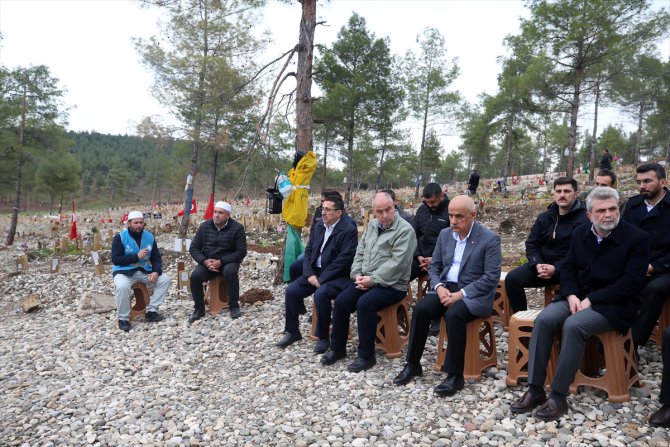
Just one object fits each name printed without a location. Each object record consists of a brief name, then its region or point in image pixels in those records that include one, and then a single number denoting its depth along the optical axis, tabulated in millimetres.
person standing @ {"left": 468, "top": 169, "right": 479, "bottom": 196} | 19328
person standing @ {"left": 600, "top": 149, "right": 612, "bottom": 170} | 17417
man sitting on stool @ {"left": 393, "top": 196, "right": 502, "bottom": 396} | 3477
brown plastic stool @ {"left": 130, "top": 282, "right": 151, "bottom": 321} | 6281
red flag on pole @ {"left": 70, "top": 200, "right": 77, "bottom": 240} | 12942
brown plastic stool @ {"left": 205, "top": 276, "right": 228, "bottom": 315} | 6083
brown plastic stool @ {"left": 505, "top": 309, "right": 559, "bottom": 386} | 3389
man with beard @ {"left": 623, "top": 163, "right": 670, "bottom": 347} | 3471
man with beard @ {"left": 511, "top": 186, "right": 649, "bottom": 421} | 3008
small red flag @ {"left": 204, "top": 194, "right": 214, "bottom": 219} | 9241
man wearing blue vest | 5973
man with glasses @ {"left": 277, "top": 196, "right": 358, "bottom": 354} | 4578
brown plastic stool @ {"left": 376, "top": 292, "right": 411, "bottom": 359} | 4219
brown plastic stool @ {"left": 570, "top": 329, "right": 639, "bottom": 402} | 3059
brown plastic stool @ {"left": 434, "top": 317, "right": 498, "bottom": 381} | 3598
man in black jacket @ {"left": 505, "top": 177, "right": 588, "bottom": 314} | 4086
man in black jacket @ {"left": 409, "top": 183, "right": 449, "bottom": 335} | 5078
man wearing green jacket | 4074
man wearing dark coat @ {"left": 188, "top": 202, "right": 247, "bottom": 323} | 5898
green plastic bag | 6441
